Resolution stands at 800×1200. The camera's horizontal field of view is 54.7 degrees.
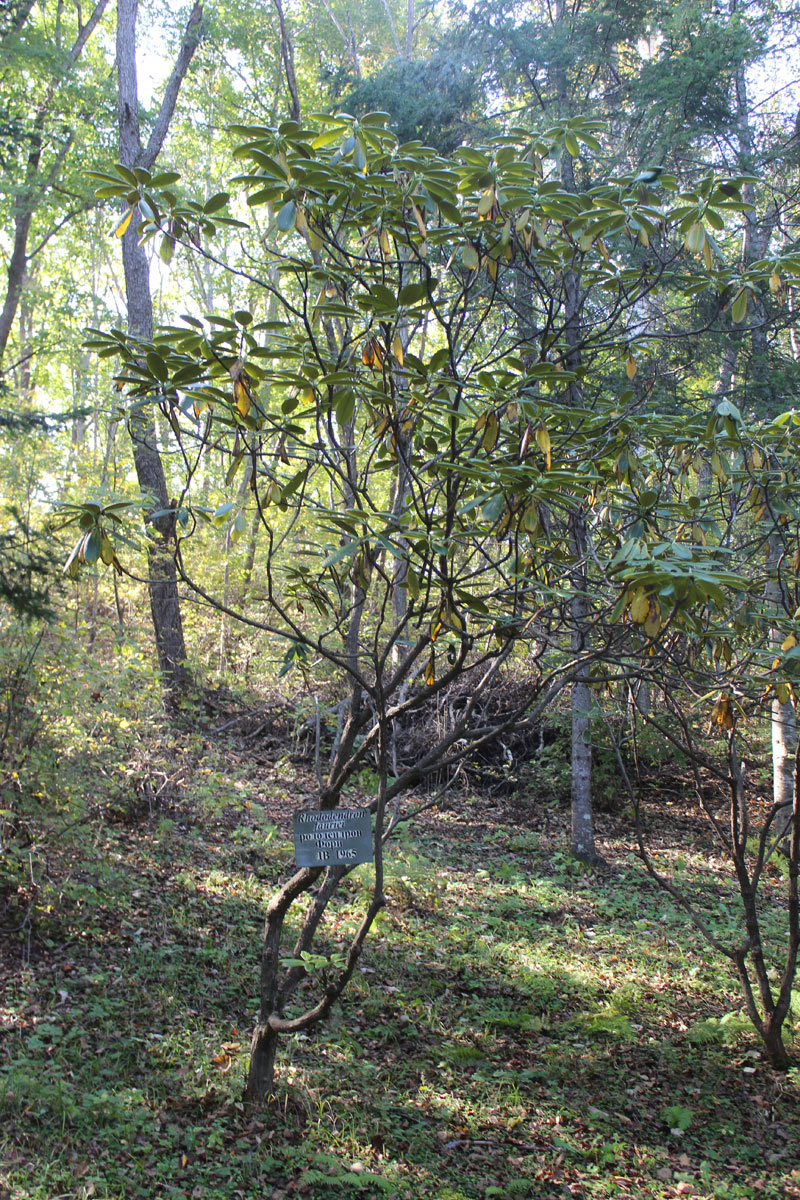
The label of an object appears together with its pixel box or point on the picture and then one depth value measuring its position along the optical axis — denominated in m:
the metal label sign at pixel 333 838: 2.88
